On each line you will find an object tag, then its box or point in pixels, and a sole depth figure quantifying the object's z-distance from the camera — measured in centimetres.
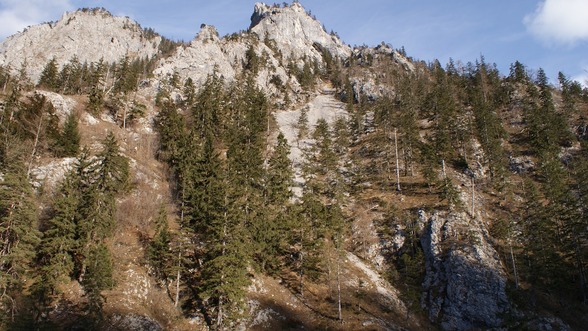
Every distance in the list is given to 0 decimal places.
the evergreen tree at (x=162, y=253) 3472
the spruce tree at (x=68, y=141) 4591
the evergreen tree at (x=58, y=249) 2861
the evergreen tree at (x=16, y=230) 2700
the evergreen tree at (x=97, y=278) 2672
